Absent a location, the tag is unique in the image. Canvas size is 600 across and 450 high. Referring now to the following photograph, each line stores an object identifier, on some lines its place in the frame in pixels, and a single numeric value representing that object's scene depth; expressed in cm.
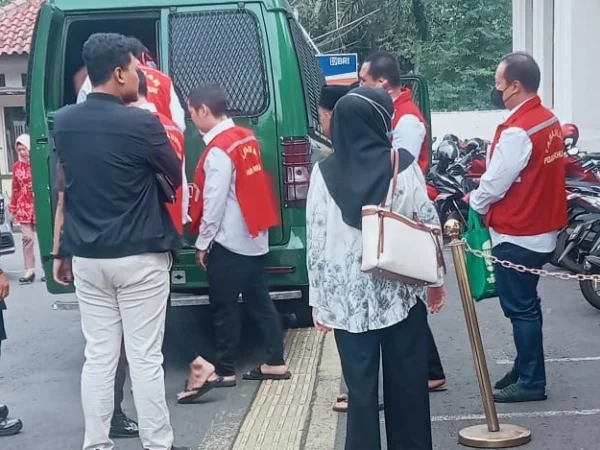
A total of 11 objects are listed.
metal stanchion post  510
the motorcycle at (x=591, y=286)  812
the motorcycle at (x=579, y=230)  892
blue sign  1514
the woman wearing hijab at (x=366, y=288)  429
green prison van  686
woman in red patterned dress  1206
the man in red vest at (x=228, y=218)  636
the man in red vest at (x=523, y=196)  564
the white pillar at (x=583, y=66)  1513
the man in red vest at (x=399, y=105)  605
